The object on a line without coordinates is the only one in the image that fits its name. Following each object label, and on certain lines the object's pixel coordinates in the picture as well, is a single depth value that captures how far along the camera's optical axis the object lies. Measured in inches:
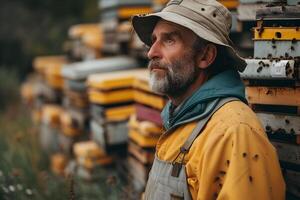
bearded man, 85.7
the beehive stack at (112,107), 216.4
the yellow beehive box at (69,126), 282.5
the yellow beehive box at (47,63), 359.1
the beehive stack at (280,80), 106.3
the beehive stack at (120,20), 257.8
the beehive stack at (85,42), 304.0
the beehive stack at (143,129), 183.9
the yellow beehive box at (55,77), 335.3
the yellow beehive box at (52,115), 328.2
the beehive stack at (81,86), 255.8
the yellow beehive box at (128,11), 260.5
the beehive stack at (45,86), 340.5
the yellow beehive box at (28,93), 444.7
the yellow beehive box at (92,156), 230.5
